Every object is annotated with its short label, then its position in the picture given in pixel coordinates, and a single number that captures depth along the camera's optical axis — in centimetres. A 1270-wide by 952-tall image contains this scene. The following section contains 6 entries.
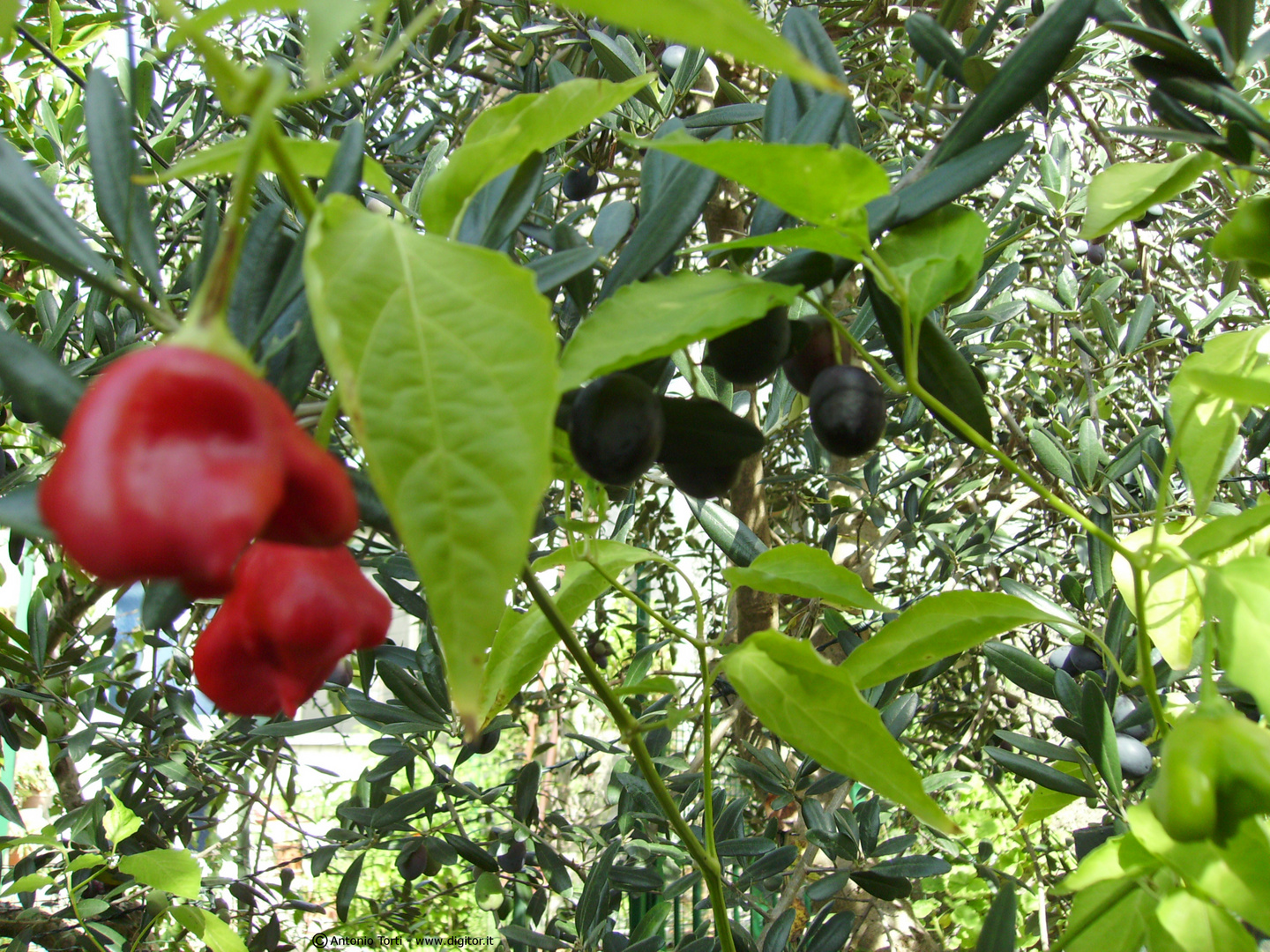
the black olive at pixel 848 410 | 55
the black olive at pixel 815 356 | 62
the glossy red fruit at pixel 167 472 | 26
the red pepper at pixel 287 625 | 37
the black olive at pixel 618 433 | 46
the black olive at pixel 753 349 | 52
